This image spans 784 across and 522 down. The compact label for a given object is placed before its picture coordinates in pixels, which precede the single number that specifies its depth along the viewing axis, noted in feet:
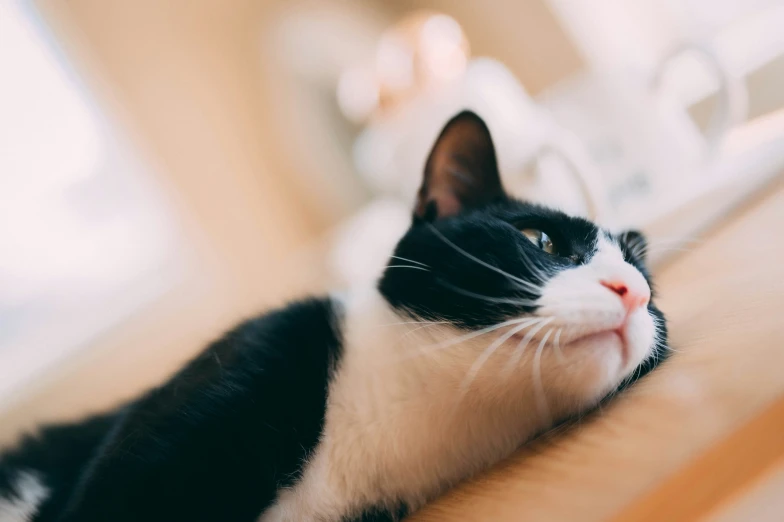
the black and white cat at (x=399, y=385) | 1.27
